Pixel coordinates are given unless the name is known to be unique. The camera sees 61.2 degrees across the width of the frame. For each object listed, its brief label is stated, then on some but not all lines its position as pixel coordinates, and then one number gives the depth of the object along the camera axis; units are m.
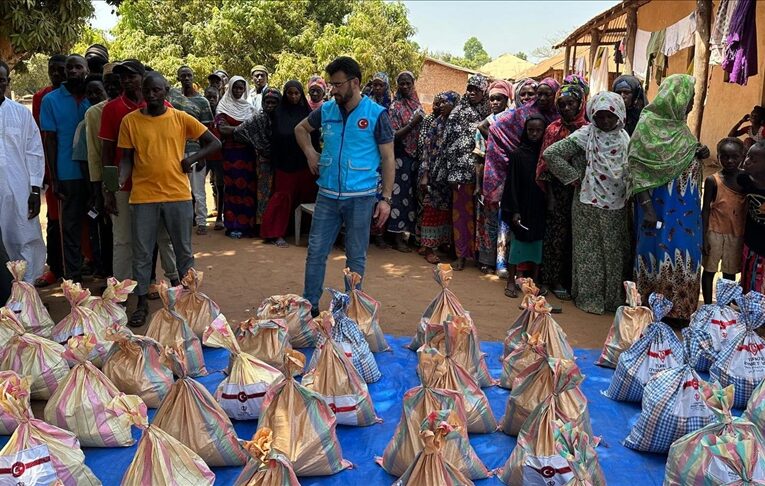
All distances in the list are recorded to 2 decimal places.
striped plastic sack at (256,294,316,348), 3.93
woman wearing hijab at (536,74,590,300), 5.18
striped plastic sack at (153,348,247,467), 2.65
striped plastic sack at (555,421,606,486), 2.07
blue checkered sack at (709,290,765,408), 3.28
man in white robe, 4.22
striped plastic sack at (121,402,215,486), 2.29
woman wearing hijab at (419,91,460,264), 6.31
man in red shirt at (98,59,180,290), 4.36
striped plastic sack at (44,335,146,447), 2.84
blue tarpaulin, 2.68
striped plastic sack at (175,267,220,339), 4.11
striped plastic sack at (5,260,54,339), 3.83
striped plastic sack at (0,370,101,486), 2.29
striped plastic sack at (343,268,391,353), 3.96
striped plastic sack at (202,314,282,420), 3.03
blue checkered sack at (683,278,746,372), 3.64
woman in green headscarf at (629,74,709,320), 4.59
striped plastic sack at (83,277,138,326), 3.69
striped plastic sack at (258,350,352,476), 2.57
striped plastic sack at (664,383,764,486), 2.25
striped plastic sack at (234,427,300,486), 2.09
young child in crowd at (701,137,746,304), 4.69
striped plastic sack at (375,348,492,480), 2.56
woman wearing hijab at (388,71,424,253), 6.66
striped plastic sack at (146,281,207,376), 3.66
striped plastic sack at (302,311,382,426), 3.01
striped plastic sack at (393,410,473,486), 2.14
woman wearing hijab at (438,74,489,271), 6.09
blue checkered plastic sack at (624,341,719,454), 2.78
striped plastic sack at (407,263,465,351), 3.84
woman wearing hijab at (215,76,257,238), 7.43
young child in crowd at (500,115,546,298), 5.42
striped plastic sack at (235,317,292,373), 3.55
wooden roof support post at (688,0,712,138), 8.30
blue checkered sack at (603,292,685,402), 3.28
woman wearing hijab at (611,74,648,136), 5.17
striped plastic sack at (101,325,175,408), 3.23
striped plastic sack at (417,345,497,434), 2.92
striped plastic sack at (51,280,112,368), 3.63
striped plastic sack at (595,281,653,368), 3.78
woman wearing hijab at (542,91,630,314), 4.88
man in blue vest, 4.28
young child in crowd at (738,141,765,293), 4.21
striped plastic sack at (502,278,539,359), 3.63
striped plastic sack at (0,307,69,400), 3.28
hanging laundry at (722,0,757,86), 7.13
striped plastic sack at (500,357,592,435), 2.70
